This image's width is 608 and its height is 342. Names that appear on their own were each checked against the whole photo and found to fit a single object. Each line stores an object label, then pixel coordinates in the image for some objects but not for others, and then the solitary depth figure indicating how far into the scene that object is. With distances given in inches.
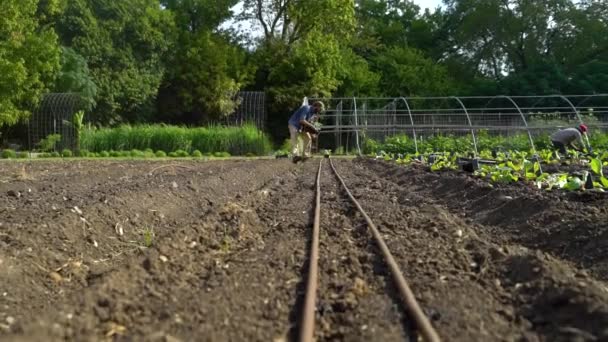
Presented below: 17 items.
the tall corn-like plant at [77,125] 1121.1
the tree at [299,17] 1647.4
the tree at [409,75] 1774.1
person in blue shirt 709.9
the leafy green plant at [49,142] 1106.7
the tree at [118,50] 1450.5
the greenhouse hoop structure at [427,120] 1046.4
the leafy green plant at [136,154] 1033.5
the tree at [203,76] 1488.7
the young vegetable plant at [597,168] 305.2
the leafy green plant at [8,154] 1027.3
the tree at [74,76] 1354.6
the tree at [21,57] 1041.5
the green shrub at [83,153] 1054.0
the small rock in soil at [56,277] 202.5
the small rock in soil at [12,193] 367.2
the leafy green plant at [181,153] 1065.5
